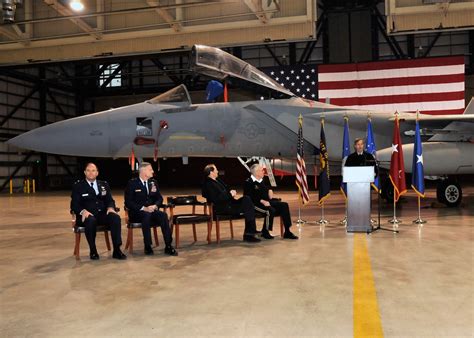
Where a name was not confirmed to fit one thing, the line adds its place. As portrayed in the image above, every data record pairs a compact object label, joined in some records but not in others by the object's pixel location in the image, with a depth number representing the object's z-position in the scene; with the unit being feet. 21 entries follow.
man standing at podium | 23.12
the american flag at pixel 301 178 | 26.07
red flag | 25.66
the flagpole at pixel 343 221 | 26.68
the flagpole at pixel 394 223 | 24.41
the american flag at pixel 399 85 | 54.13
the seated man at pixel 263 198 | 21.26
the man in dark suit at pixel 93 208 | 17.12
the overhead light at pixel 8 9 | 39.34
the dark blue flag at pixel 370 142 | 28.19
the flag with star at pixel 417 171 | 25.94
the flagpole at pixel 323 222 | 26.70
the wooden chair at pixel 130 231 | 17.72
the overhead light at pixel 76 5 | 47.97
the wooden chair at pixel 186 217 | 18.78
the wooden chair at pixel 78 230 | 17.04
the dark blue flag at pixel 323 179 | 25.88
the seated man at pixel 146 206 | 17.90
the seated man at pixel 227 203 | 19.98
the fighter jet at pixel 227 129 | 28.78
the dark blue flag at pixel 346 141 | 28.04
